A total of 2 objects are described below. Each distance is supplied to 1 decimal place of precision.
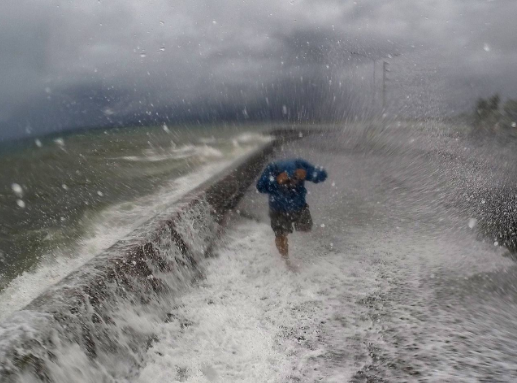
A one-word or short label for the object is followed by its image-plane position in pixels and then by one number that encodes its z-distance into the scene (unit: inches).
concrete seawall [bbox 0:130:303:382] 85.0
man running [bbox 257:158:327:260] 189.2
